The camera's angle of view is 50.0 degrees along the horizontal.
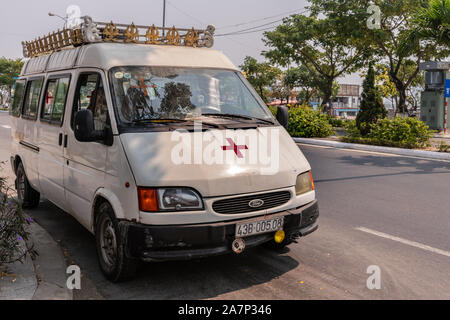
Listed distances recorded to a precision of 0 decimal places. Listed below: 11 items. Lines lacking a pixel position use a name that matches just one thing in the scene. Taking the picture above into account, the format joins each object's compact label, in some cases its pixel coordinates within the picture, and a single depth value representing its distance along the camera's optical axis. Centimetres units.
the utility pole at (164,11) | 3562
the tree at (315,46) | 2958
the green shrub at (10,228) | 420
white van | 391
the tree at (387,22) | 2391
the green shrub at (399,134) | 1500
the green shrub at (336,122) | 2771
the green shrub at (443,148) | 1379
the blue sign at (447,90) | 2028
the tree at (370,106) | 1712
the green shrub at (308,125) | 1916
